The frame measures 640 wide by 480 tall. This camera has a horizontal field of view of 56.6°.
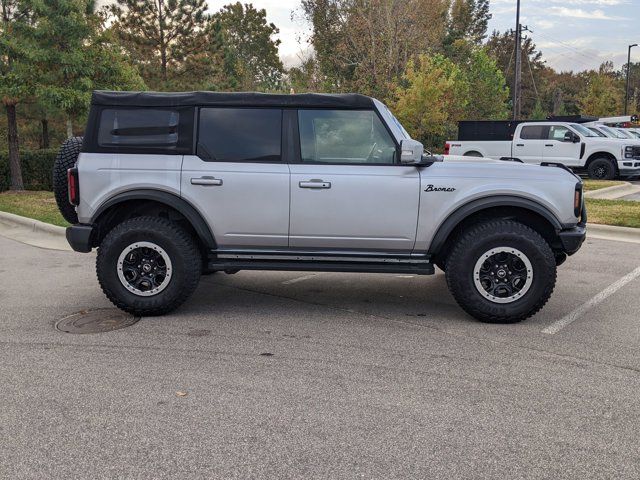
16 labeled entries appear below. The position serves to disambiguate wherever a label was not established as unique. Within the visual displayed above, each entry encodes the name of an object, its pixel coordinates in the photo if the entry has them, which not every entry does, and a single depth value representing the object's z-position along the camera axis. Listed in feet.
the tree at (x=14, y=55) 47.37
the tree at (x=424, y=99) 79.51
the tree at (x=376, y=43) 92.68
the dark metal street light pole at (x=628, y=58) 185.76
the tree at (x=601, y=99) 173.68
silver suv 16.49
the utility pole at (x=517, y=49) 95.71
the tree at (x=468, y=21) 164.25
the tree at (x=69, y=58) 47.65
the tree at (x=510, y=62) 237.86
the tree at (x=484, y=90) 123.79
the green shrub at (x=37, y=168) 57.82
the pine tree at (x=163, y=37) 107.55
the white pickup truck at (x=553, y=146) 59.82
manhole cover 16.33
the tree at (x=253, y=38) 215.10
